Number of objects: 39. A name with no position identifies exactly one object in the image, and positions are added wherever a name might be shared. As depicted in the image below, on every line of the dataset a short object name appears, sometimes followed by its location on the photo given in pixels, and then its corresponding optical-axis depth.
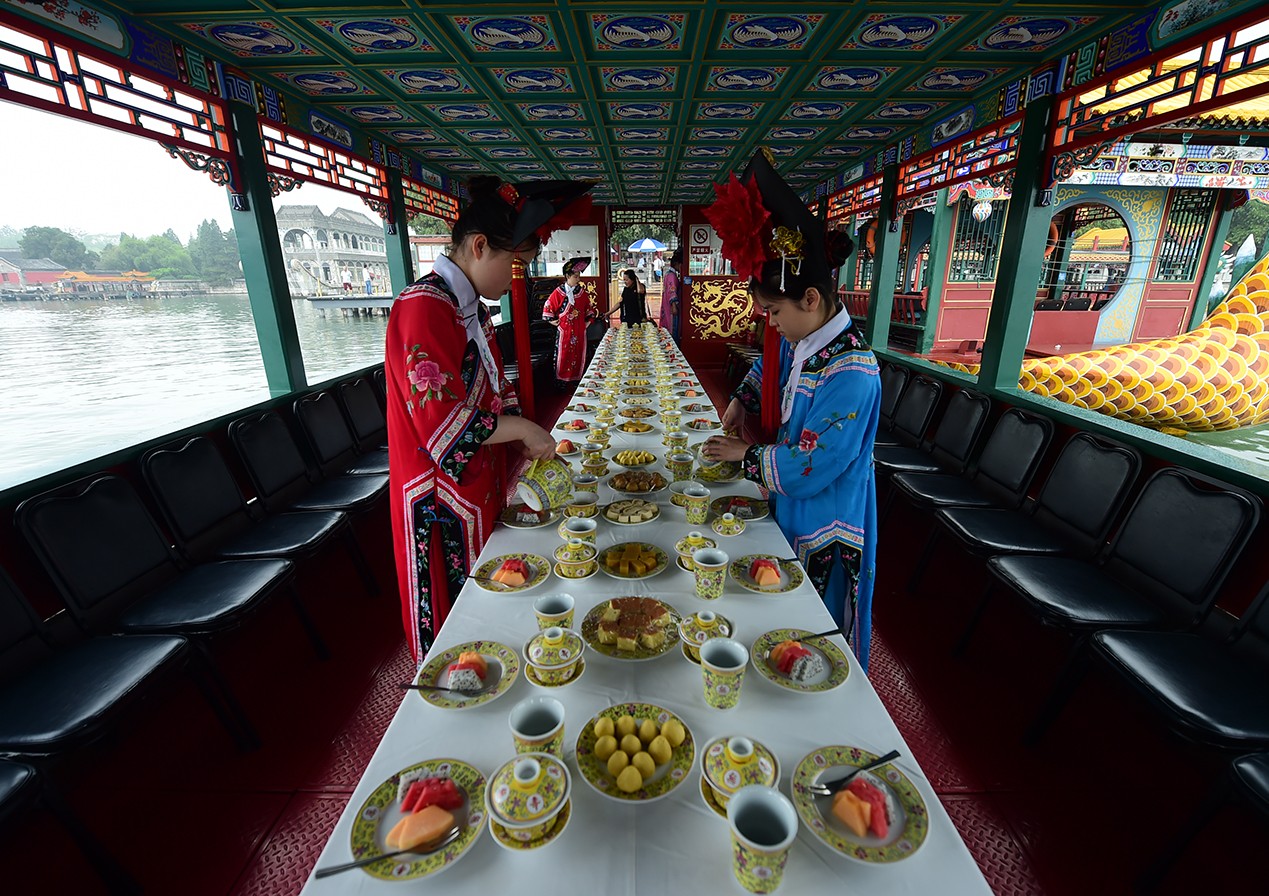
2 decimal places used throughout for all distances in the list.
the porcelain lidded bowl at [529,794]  0.80
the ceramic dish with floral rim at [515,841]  0.80
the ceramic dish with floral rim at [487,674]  1.09
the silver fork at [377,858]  0.77
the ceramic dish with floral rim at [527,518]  1.93
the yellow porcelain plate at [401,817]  0.78
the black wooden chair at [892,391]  4.66
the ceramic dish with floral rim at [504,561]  1.51
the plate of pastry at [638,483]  2.19
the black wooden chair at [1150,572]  2.00
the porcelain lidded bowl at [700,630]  1.23
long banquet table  0.78
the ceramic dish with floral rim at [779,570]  1.49
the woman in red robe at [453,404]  1.66
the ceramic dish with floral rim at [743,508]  1.98
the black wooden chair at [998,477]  3.06
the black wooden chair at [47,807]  1.34
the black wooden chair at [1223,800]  1.34
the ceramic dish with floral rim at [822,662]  1.13
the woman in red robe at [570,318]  7.11
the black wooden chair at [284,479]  3.02
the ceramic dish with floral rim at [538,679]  1.13
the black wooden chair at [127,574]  1.98
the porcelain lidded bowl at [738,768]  0.87
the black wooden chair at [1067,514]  2.50
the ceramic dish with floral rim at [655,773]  0.89
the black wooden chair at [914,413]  4.13
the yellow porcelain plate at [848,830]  0.81
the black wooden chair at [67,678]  1.54
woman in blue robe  1.65
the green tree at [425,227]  23.34
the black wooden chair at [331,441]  3.56
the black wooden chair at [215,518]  2.48
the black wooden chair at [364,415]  4.06
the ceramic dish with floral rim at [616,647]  1.24
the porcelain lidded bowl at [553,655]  1.12
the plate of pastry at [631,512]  1.89
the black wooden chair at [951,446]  3.60
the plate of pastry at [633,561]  1.57
